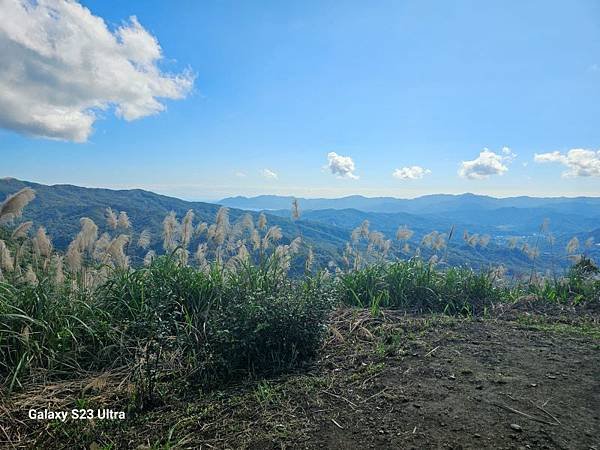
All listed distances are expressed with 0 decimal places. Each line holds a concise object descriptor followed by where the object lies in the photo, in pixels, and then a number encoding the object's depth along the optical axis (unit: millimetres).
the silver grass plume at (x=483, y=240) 11145
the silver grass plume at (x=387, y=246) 8805
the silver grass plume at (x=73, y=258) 5027
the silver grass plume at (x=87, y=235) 5410
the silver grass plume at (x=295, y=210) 7227
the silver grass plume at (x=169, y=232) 6461
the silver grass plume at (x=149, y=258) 5109
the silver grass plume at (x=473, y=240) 10734
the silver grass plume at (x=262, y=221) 7263
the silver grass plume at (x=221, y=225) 6516
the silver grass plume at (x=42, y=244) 5109
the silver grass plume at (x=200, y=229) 6797
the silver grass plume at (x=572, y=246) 10508
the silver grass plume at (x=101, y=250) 5279
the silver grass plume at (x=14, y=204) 4371
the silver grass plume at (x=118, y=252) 5148
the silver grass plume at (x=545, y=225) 10201
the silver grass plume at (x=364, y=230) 9305
